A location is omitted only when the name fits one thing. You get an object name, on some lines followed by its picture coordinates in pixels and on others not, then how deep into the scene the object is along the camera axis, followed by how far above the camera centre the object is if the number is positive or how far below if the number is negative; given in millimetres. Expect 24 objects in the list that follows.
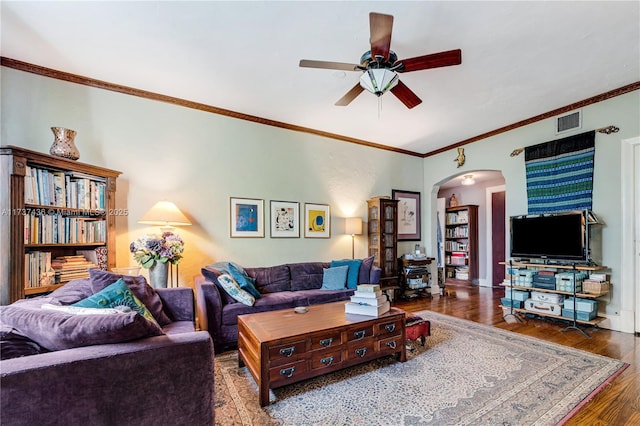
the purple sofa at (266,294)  2904 -976
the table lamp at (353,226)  4770 -209
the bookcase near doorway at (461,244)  7047 -794
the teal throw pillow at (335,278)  4004 -901
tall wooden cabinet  5000 -410
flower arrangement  2994 -372
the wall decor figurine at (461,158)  5281 +1008
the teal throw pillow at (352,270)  4090 -808
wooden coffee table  1962 -967
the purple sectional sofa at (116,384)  967 -632
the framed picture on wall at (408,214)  5625 -18
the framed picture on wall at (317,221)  4629 -121
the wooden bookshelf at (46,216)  2297 -21
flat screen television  3492 -312
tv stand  3402 -987
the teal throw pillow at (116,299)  1844 -561
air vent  3842 +1223
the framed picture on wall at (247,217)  4012 -50
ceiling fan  2078 +1177
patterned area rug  1812 -1282
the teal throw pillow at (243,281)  3283 -776
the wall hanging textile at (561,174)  3742 +529
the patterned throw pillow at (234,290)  3037 -802
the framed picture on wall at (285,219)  4324 -85
